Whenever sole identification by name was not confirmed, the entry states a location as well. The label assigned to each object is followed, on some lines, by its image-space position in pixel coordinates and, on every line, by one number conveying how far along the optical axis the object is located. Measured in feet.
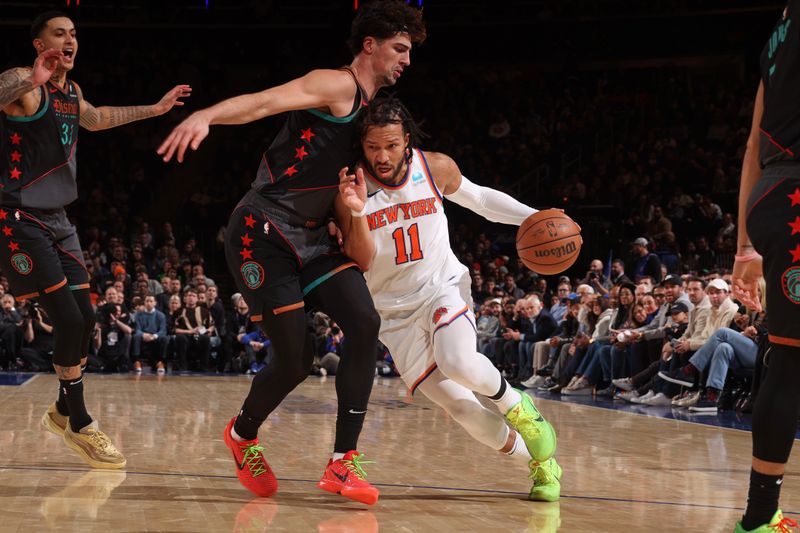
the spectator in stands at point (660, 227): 45.85
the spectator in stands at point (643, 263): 40.09
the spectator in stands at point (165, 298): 47.60
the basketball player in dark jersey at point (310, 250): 11.64
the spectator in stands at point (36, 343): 42.42
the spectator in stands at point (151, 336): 44.27
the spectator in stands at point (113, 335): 43.47
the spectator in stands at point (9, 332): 42.57
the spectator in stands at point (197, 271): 49.34
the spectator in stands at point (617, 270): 40.07
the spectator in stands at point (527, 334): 38.42
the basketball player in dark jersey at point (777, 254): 8.23
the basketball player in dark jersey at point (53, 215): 13.92
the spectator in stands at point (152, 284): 48.48
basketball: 13.75
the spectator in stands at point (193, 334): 45.11
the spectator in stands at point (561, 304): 39.99
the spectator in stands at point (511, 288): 44.45
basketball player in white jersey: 12.09
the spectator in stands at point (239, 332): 45.27
